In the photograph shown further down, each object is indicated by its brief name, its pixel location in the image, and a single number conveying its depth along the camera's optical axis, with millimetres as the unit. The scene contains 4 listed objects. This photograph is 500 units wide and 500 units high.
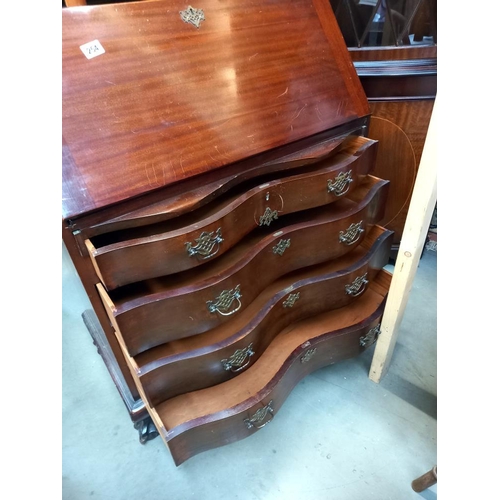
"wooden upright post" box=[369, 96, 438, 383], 720
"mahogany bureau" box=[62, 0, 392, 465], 687
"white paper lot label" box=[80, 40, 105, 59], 708
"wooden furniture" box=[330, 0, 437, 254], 1195
